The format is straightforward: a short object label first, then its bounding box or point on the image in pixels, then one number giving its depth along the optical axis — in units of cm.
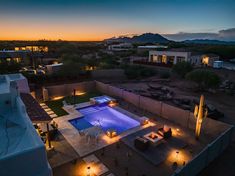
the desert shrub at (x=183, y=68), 2625
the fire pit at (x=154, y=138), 961
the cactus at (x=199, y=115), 979
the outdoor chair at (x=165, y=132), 1039
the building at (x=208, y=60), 3641
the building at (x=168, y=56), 3374
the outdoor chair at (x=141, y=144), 918
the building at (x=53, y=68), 2408
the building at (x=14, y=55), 3052
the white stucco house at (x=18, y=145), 413
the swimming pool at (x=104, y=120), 1261
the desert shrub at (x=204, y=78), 1953
